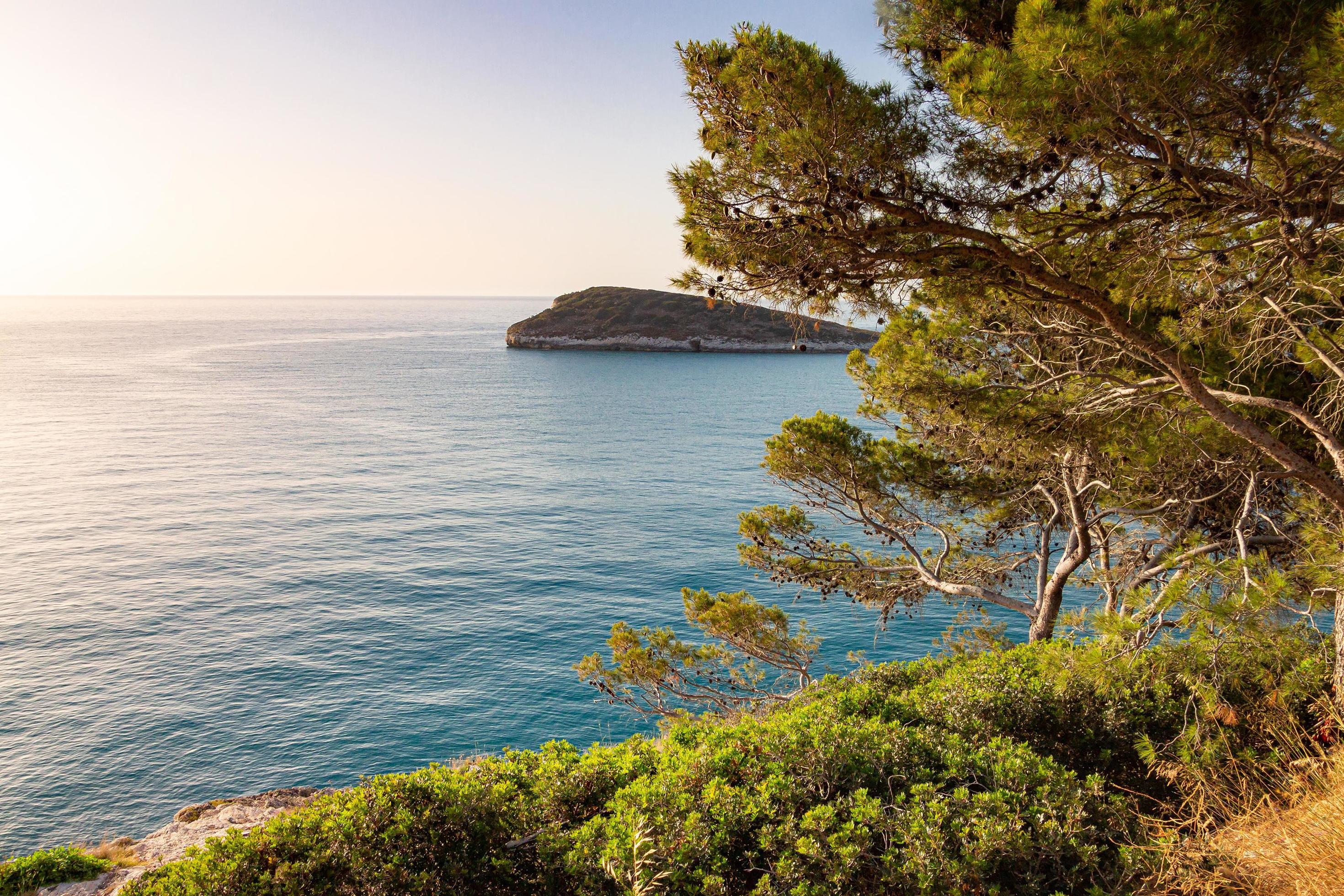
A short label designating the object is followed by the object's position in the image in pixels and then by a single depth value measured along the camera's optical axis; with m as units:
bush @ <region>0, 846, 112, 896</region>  8.81
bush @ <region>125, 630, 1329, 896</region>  4.49
